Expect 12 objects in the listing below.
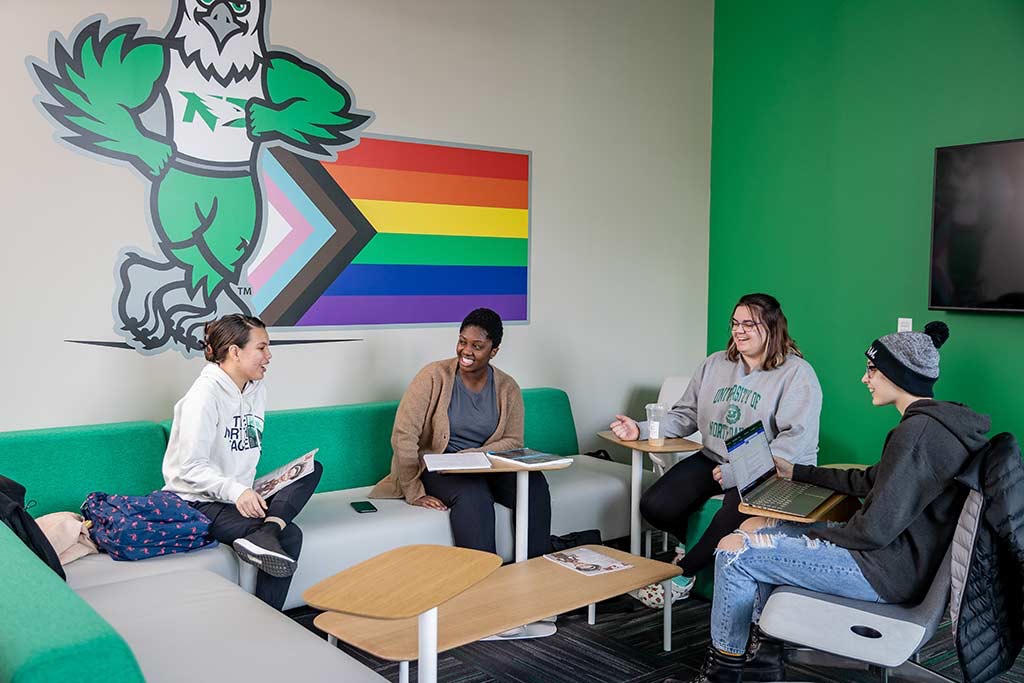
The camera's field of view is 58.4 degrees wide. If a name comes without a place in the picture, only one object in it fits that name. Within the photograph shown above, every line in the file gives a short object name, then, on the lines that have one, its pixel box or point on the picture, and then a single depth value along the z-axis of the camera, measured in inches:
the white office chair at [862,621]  100.0
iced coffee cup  154.6
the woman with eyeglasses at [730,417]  143.3
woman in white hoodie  125.5
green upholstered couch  60.5
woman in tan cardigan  148.0
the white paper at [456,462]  134.4
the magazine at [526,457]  138.8
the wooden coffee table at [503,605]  99.2
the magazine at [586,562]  124.3
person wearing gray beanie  102.3
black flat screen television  163.3
